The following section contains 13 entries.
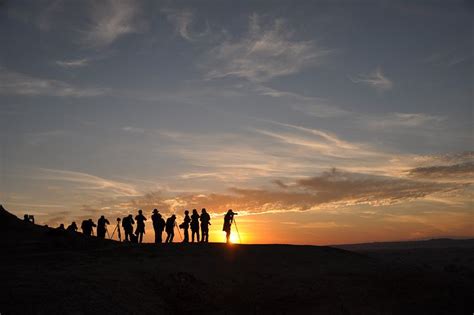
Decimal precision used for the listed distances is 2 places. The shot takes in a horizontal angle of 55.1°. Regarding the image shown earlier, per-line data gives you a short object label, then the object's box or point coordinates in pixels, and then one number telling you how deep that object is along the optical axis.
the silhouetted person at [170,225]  29.81
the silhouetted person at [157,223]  29.19
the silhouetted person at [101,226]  31.03
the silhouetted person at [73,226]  34.20
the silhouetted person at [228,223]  30.14
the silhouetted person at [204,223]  29.72
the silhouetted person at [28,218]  35.02
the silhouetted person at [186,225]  29.79
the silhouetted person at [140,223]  29.36
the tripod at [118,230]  33.56
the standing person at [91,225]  32.12
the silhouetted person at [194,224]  29.66
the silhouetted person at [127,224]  29.46
